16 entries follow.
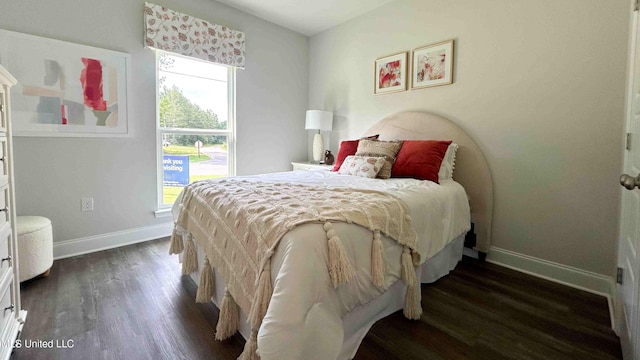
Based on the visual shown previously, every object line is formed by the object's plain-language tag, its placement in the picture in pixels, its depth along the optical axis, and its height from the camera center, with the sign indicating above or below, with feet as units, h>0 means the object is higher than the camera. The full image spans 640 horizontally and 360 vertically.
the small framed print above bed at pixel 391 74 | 10.14 +3.23
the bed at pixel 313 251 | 3.47 -1.36
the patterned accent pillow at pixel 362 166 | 8.14 -0.08
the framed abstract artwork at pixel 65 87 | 7.41 +2.02
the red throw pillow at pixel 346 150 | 9.99 +0.44
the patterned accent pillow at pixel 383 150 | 8.15 +0.39
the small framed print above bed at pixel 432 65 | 8.95 +3.15
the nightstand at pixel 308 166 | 11.73 -0.15
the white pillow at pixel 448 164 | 8.27 +0.00
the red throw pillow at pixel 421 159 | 7.83 +0.13
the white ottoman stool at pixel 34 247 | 6.38 -1.97
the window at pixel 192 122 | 10.18 +1.47
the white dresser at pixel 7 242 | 4.21 -1.29
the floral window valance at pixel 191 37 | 9.27 +4.32
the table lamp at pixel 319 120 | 12.28 +1.78
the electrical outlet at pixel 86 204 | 8.59 -1.29
